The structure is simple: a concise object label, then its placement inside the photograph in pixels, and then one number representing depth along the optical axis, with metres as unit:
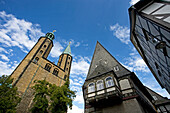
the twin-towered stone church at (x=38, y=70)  21.18
